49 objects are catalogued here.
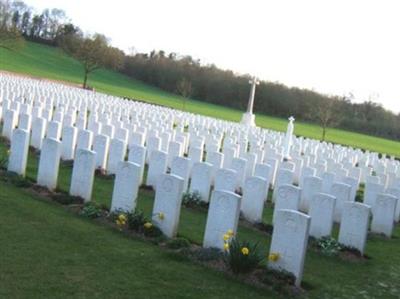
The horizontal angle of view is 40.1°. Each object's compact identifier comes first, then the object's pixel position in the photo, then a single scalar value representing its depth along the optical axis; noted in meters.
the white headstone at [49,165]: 10.25
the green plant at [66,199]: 9.43
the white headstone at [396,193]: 13.58
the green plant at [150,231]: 8.23
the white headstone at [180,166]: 11.14
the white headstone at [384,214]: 11.27
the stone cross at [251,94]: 37.77
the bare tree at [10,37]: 52.62
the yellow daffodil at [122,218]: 8.25
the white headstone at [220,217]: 7.75
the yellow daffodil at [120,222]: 8.31
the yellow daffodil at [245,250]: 6.86
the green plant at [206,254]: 7.43
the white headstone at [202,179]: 11.23
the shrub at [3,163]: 11.26
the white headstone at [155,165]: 11.84
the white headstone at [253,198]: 10.31
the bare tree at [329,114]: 40.36
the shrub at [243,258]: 6.96
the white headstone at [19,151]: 10.84
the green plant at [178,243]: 7.88
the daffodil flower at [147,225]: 8.21
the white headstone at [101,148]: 12.62
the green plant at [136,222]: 8.34
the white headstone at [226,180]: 10.43
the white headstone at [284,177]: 12.25
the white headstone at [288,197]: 9.67
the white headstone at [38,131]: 14.29
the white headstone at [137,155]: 11.73
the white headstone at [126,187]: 8.89
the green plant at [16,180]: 10.10
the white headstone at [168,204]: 8.33
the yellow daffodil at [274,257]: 7.10
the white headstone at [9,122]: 15.44
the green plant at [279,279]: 6.79
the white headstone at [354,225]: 8.91
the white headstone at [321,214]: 9.52
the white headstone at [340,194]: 11.56
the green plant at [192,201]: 11.04
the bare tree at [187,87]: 57.97
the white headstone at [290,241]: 7.03
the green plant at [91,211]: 8.79
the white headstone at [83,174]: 9.74
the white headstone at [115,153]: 12.45
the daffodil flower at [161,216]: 8.36
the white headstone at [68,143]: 13.46
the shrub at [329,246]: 8.86
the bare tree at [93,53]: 55.12
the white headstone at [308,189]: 11.91
